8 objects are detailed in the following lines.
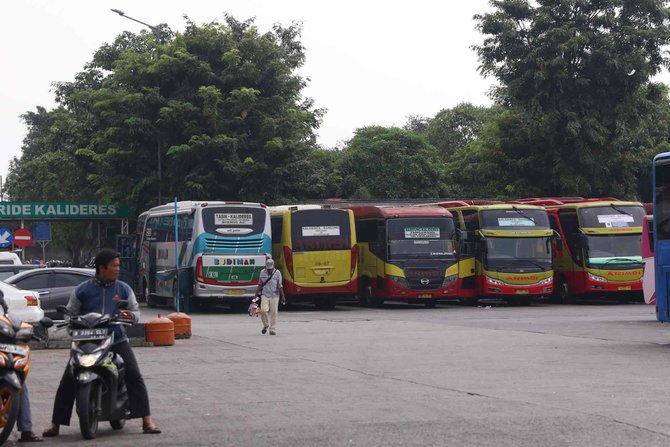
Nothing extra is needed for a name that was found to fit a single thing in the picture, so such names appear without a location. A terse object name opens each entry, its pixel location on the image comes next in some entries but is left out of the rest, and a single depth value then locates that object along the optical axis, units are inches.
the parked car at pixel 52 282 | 1123.3
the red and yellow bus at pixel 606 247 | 1482.5
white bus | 1411.2
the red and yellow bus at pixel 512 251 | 1477.6
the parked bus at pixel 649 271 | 1143.6
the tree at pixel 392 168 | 3115.2
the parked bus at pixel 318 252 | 1455.5
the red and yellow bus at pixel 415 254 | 1462.8
